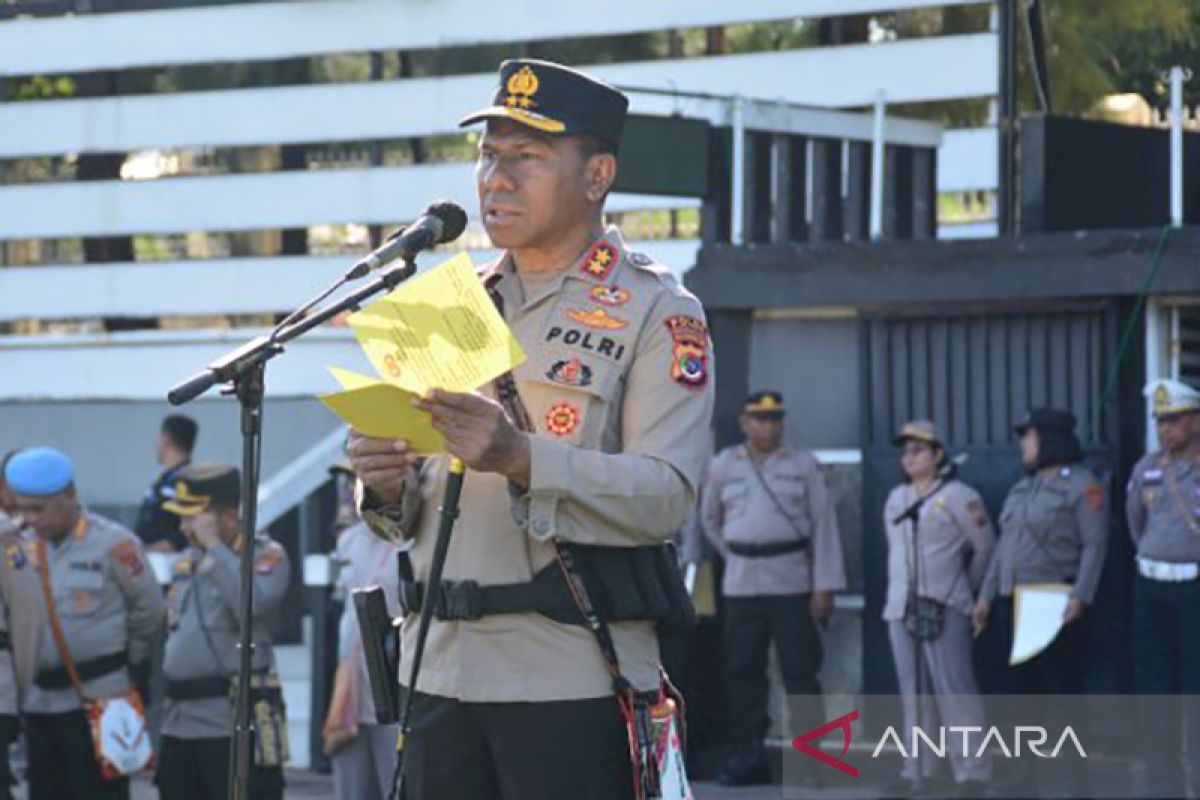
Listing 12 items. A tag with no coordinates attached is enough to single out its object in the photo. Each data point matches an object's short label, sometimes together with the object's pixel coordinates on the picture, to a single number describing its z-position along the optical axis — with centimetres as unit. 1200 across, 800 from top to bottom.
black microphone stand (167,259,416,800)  539
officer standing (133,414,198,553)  1420
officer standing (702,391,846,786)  1315
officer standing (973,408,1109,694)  1216
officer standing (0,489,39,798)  1037
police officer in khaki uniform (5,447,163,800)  1063
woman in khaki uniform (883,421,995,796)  1264
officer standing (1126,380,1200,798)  1165
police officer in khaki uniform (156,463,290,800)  1041
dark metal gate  1284
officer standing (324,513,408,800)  1030
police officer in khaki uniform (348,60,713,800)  526
